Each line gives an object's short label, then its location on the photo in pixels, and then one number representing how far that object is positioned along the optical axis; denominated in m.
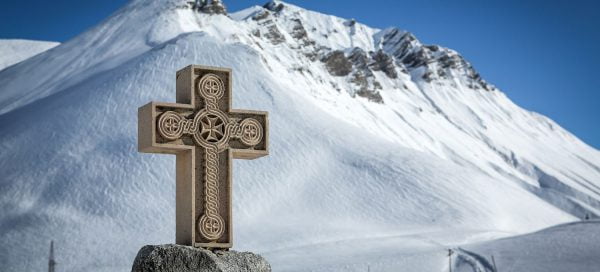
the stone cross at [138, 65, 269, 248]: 9.46
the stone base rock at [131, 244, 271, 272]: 8.66
